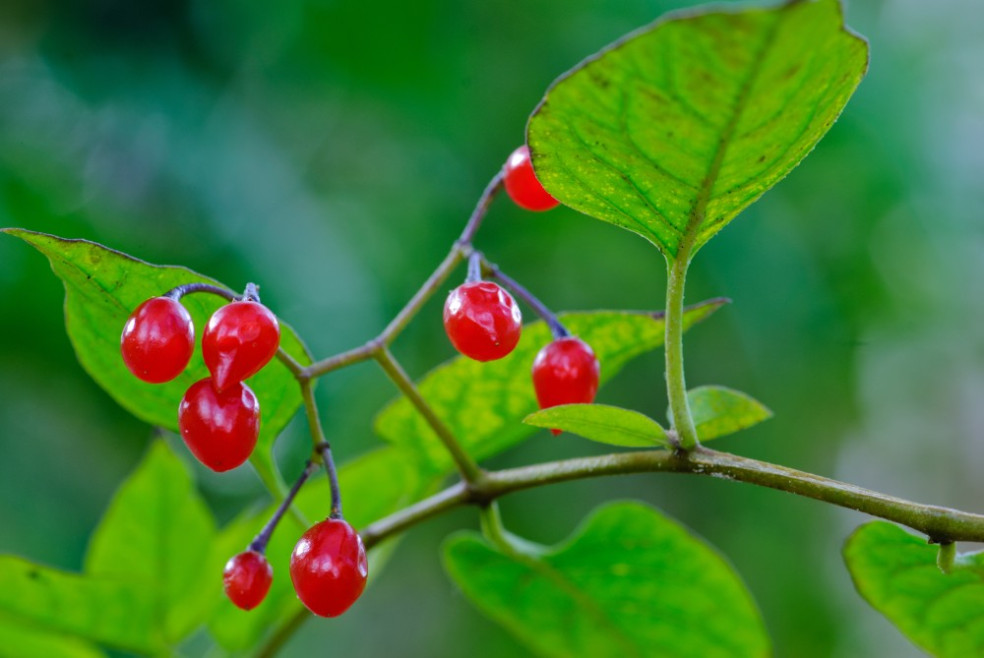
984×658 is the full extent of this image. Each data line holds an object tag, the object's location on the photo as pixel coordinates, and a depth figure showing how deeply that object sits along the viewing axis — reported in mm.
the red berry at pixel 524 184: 347
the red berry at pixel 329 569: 327
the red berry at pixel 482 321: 331
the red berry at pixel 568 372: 345
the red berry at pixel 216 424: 325
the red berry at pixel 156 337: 322
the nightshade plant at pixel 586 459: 309
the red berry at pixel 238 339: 321
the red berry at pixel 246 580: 339
